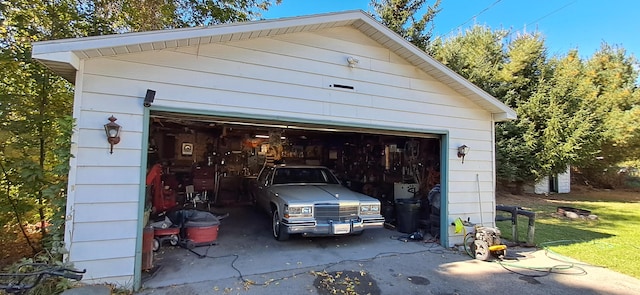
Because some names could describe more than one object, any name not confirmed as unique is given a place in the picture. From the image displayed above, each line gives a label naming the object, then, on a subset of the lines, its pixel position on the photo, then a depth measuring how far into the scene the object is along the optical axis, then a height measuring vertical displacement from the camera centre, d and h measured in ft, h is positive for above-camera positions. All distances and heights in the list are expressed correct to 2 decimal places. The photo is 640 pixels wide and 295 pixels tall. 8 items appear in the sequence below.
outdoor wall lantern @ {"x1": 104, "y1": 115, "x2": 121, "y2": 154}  11.69 +0.97
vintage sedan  17.26 -2.78
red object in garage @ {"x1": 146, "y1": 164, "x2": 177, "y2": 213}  20.45 -2.64
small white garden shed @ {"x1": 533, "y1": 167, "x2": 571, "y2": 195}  50.70 -2.76
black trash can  22.11 -3.57
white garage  11.62 +2.94
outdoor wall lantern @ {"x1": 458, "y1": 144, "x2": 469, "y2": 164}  19.19 +1.00
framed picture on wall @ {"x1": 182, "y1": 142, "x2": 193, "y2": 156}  33.63 +1.06
